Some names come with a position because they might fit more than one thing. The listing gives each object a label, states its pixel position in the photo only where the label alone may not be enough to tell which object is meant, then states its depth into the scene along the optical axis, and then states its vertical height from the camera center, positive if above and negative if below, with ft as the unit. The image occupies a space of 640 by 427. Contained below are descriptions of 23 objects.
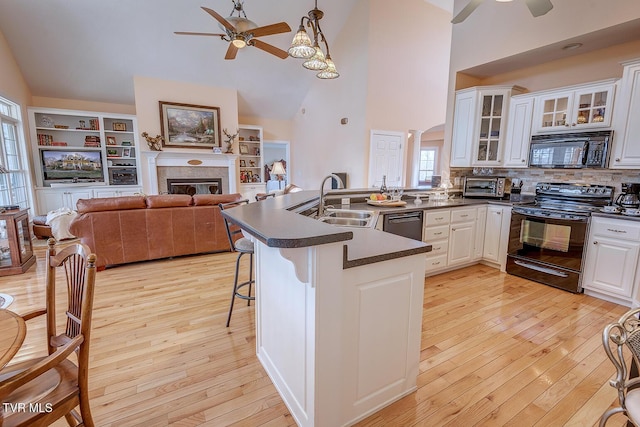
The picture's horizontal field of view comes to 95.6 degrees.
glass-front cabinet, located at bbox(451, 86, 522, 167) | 12.63 +2.18
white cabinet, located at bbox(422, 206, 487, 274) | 11.21 -2.59
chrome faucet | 7.93 -1.04
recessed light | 10.41 +4.58
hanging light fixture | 8.87 +3.74
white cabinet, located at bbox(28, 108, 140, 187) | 20.22 +1.59
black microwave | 9.95 +0.82
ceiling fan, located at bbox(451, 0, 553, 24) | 7.32 +4.24
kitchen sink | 8.07 -1.42
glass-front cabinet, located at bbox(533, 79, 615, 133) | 9.92 +2.37
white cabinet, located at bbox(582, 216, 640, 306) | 8.90 -2.75
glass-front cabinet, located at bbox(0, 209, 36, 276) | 11.34 -2.98
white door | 20.45 +0.98
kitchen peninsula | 4.10 -2.31
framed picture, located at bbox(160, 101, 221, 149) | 21.59 +3.38
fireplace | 22.64 -1.30
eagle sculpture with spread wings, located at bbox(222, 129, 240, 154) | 23.64 +2.41
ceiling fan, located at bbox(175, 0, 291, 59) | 11.52 +5.74
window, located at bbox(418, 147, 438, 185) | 35.20 +0.90
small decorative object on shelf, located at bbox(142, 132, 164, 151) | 20.80 +1.99
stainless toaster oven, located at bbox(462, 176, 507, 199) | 12.89 -0.65
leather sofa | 11.71 -2.45
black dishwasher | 10.00 -1.85
